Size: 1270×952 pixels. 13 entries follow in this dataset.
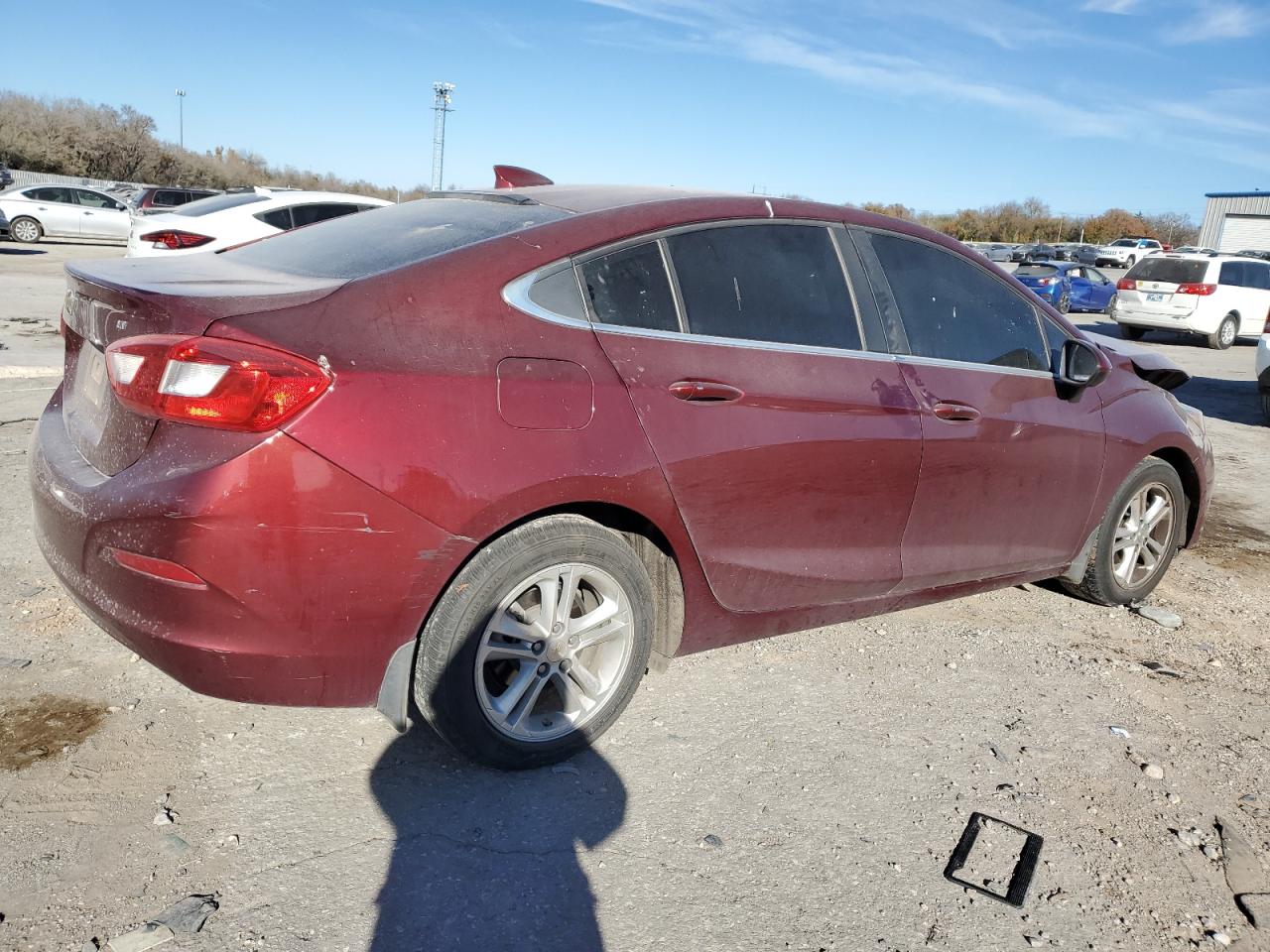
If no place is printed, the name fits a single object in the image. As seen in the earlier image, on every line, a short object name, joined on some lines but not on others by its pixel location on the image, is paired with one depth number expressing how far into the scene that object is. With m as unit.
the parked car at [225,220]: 11.66
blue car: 24.42
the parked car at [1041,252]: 44.76
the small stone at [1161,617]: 4.72
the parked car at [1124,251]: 46.91
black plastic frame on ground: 2.66
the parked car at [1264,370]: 10.31
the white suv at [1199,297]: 18.86
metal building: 55.53
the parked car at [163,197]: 27.75
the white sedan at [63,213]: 26.23
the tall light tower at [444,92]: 56.62
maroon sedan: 2.47
